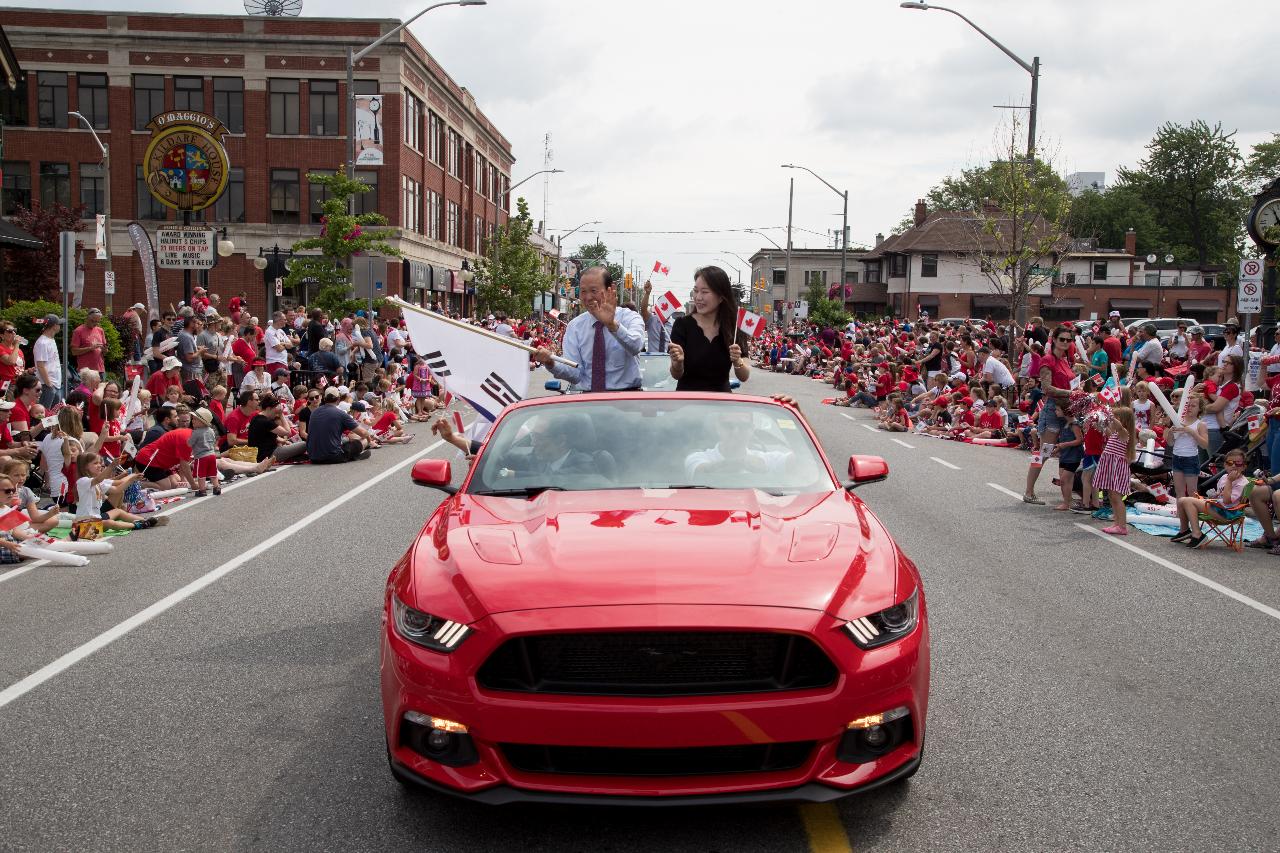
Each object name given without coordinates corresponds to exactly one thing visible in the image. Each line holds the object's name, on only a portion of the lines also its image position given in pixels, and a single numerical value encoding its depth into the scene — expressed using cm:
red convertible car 362
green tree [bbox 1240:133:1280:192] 9438
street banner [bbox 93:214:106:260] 3303
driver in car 522
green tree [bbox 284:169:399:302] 2981
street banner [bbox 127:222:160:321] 2402
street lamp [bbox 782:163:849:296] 4969
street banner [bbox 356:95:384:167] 3823
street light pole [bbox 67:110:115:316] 4556
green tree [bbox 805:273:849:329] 6744
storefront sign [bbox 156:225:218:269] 2180
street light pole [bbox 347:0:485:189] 2891
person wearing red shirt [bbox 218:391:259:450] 1644
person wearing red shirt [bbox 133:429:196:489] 1315
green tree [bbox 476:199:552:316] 6316
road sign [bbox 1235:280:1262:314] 1716
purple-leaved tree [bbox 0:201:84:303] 4453
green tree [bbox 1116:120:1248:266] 10319
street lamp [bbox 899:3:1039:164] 2480
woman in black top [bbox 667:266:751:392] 730
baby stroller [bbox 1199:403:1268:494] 1238
